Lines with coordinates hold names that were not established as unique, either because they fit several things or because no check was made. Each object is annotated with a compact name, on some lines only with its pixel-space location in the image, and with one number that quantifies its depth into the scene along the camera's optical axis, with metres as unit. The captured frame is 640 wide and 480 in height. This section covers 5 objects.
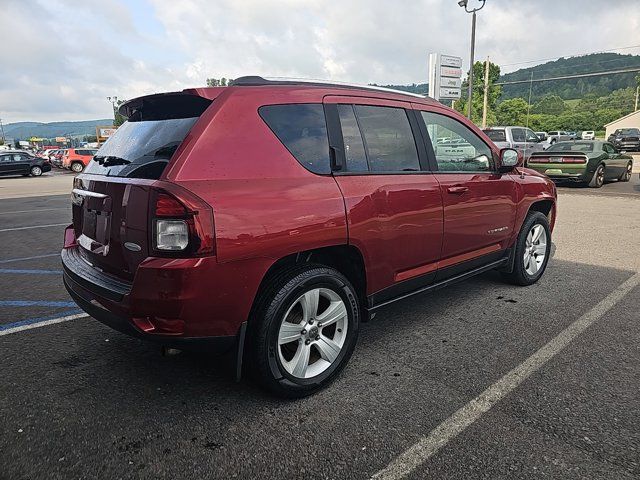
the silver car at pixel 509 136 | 16.92
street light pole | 19.56
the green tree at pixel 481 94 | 48.62
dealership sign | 17.88
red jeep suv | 2.27
